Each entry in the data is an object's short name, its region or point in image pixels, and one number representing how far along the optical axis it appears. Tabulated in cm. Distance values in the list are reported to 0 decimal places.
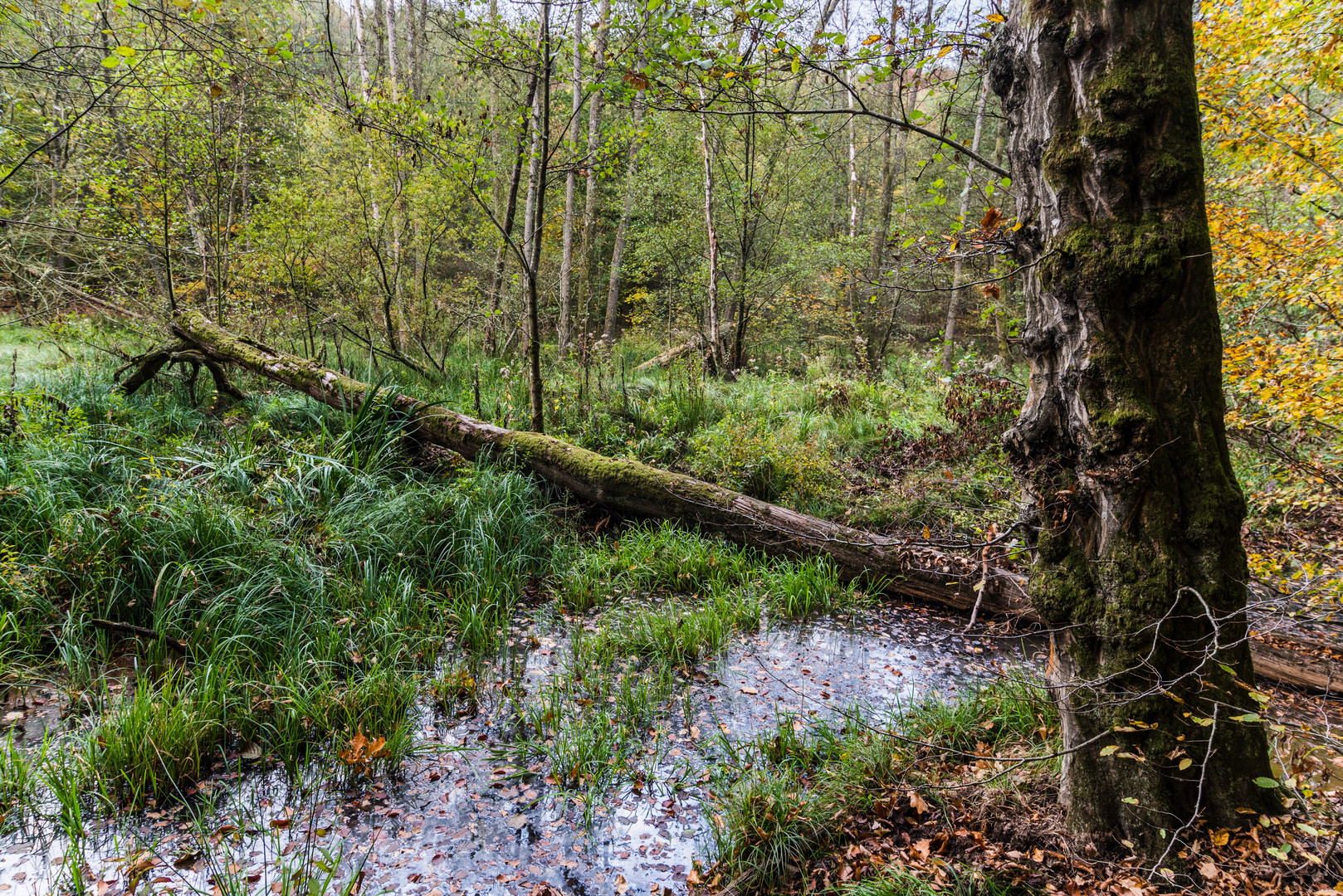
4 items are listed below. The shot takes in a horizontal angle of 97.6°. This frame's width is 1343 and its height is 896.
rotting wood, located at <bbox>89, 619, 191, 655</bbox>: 287
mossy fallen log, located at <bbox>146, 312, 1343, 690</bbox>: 430
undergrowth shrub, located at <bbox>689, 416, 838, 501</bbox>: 583
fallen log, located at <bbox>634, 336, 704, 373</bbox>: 1120
